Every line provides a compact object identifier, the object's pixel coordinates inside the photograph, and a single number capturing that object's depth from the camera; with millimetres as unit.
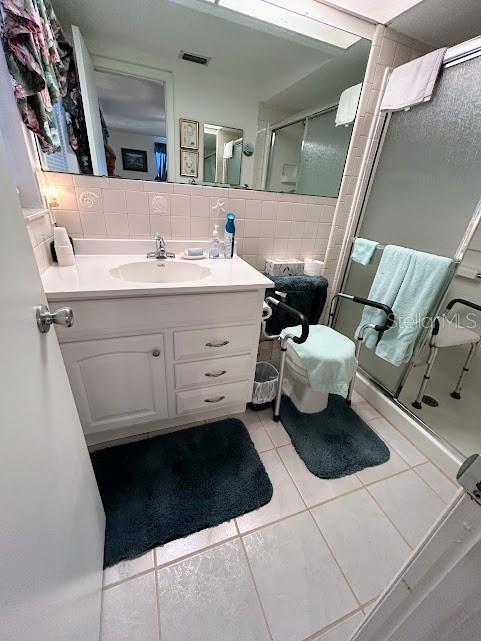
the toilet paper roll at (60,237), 1137
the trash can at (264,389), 1520
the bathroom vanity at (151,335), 990
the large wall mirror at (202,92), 1138
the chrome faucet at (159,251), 1372
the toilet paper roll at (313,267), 1728
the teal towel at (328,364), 1311
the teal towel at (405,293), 1287
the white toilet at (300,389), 1434
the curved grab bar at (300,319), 1169
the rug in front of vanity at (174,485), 1001
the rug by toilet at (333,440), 1297
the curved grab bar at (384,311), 1378
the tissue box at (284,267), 1672
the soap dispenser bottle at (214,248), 1463
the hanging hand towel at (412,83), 1239
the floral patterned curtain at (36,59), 777
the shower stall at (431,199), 1207
